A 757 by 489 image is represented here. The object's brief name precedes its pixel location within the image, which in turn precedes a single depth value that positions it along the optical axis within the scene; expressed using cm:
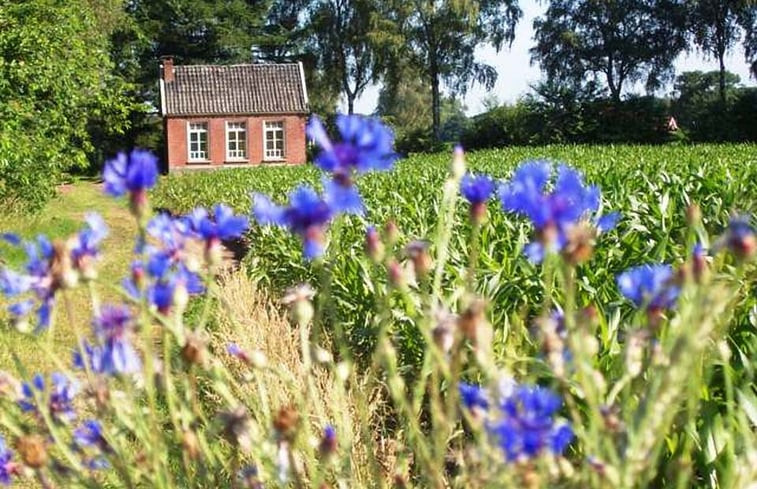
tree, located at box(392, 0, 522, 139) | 4066
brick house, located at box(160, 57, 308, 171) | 3578
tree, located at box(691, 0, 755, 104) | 4138
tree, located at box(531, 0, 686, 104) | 4341
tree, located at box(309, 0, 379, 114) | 4138
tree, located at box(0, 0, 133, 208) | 1293
